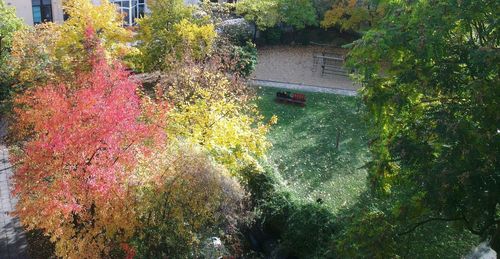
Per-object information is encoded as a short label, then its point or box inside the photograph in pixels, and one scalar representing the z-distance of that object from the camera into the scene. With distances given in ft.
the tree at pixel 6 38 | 68.23
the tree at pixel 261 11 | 103.40
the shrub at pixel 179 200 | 37.65
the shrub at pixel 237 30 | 99.78
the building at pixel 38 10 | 97.96
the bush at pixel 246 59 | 86.68
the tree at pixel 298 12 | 105.91
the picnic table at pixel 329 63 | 97.60
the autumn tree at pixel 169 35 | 74.13
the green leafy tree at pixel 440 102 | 29.14
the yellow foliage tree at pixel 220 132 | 46.40
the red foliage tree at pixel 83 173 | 35.24
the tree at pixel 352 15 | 101.50
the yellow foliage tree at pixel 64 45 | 63.77
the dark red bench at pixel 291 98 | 82.28
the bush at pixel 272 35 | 109.40
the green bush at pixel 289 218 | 43.34
